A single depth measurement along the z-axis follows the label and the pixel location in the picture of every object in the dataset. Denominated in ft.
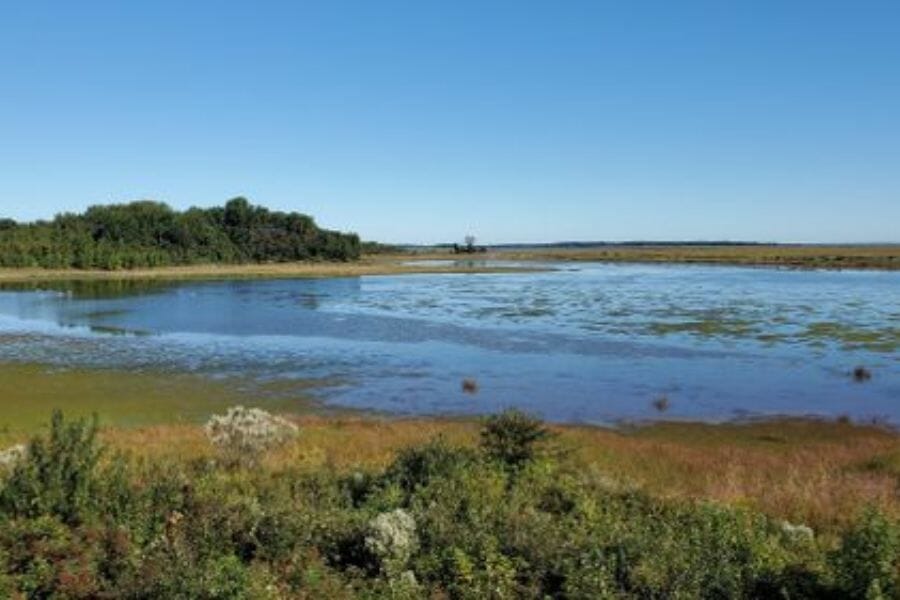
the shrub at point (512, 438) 56.29
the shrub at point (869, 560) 28.50
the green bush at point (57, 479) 39.45
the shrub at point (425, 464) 46.68
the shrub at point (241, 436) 59.93
